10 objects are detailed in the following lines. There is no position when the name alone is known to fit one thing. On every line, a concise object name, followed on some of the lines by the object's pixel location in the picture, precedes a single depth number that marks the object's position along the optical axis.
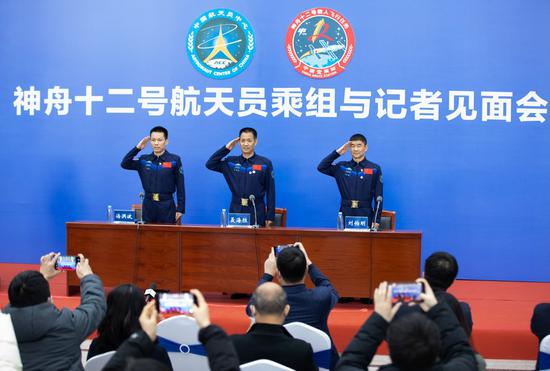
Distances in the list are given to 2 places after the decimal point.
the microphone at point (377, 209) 4.75
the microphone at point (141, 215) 5.02
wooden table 4.60
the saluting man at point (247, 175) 5.35
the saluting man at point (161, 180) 5.43
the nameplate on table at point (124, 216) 4.94
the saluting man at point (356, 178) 5.35
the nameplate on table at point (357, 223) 4.71
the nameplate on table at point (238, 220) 4.84
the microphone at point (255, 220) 4.83
